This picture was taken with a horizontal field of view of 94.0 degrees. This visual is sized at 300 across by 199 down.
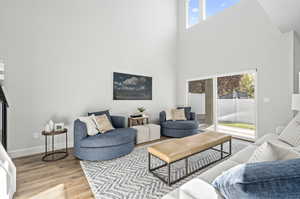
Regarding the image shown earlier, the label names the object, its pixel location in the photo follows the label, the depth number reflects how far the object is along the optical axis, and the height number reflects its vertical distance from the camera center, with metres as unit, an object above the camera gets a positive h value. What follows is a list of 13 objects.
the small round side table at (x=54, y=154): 2.61 -1.14
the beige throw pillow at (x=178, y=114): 4.49 -0.48
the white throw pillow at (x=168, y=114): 4.50 -0.48
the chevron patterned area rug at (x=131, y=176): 1.69 -1.13
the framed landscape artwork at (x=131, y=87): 4.14 +0.39
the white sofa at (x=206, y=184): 0.86 -0.66
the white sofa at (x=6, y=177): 1.36 -0.83
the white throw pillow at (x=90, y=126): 2.76 -0.54
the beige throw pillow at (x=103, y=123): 2.96 -0.54
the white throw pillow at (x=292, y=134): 1.89 -0.49
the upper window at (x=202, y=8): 4.40 +3.12
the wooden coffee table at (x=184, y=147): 1.86 -0.71
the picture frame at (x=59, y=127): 2.77 -0.56
